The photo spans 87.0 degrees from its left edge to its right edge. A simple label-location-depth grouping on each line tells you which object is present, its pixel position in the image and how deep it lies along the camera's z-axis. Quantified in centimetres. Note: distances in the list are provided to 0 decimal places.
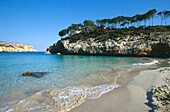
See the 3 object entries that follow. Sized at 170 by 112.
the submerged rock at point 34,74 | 733
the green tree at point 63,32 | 6024
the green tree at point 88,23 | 5756
